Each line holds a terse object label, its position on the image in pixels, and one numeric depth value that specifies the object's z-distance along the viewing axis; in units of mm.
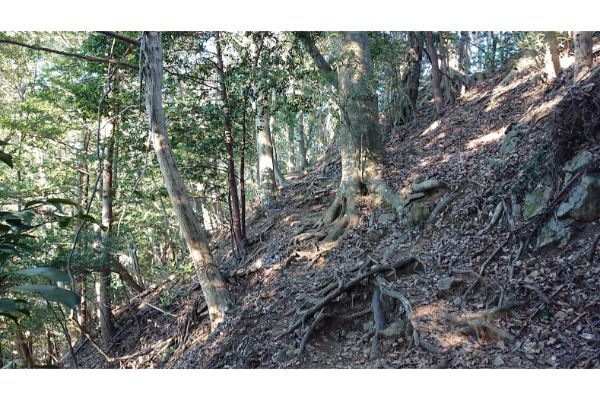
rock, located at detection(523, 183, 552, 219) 3768
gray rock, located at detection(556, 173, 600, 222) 3283
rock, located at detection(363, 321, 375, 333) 3864
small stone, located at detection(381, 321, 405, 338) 3549
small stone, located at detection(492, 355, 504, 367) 2779
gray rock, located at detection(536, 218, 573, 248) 3394
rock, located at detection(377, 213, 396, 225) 5480
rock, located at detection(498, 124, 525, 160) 4992
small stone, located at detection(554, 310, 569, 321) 2896
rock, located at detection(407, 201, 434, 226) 5059
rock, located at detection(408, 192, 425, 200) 5301
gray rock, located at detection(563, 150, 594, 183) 3463
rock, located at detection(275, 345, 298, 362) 3887
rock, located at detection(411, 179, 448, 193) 5223
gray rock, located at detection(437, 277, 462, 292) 3732
